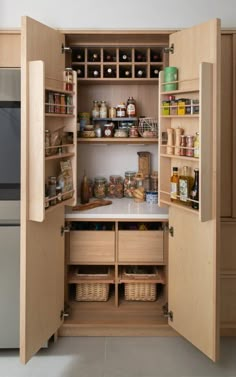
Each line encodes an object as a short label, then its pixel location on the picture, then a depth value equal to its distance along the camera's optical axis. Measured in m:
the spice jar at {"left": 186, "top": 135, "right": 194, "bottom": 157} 2.44
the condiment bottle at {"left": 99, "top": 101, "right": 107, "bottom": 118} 3.23
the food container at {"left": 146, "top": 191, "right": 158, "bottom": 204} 3.14
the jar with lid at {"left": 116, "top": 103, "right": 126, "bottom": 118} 3.21
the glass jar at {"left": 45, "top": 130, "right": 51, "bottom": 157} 2.38
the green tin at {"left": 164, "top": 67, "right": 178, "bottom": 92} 2.54
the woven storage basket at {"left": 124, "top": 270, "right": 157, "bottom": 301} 3.00
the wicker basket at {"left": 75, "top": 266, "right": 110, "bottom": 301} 3.02
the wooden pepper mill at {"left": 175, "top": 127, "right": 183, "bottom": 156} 2.53
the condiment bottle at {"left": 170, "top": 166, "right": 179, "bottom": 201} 2.54
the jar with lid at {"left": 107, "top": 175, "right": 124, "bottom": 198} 3.33
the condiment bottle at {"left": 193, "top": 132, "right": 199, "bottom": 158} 2.36
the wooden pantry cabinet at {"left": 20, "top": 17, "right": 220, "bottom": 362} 2.19
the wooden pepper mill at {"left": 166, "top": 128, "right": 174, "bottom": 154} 2.58
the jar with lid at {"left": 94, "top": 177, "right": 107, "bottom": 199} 3.31
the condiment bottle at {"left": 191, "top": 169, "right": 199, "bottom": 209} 2.36
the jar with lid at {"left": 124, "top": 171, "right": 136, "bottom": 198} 3.32
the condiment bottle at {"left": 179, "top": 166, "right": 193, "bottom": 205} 2.44
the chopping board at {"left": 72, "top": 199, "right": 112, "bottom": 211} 2.89
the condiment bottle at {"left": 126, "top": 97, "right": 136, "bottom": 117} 3.21
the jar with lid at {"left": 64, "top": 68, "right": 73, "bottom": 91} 2.67
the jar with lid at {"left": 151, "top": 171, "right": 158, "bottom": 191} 3.31
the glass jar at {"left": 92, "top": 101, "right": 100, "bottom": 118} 3.24
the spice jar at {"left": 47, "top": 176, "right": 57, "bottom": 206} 2.44
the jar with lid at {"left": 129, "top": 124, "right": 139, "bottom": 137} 3.15
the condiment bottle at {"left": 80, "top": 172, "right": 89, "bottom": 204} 3.16
